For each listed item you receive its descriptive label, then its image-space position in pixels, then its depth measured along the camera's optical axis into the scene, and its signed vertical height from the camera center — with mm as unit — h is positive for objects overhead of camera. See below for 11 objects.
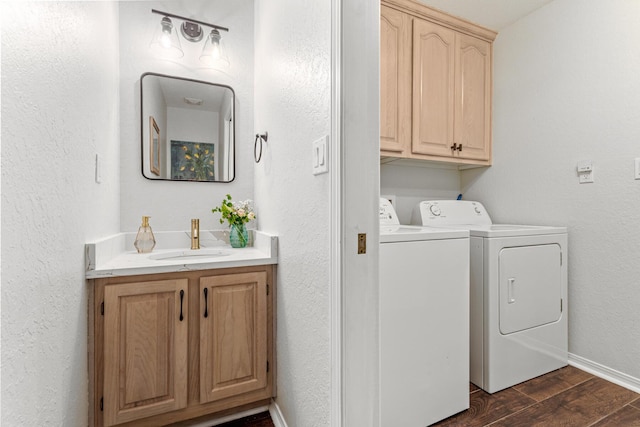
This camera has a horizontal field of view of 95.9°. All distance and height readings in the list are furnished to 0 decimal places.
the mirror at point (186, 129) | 1788 +552
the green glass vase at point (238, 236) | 1854 -139
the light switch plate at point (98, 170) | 1273 +199
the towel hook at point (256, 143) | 1717 +454
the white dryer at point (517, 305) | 1675 -556
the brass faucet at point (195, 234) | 1809 -123
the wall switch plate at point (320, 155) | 959 +205
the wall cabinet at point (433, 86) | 2020 +978
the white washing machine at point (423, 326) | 1312 -537
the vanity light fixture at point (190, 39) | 1801 +1128
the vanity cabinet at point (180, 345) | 1227 -608
